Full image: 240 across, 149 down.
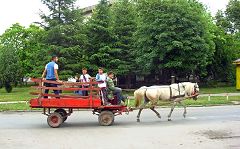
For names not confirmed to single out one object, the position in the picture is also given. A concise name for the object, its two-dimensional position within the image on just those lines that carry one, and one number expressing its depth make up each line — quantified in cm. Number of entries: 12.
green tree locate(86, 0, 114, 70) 3547
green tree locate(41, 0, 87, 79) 3484
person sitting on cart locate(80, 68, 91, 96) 1708
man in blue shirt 1484
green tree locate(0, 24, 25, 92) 4628
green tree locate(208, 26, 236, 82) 4938
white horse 1589
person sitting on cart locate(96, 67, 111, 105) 1478
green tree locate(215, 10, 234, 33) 6162
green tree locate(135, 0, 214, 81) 3509
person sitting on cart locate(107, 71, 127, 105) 1513
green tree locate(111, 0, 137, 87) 3588
